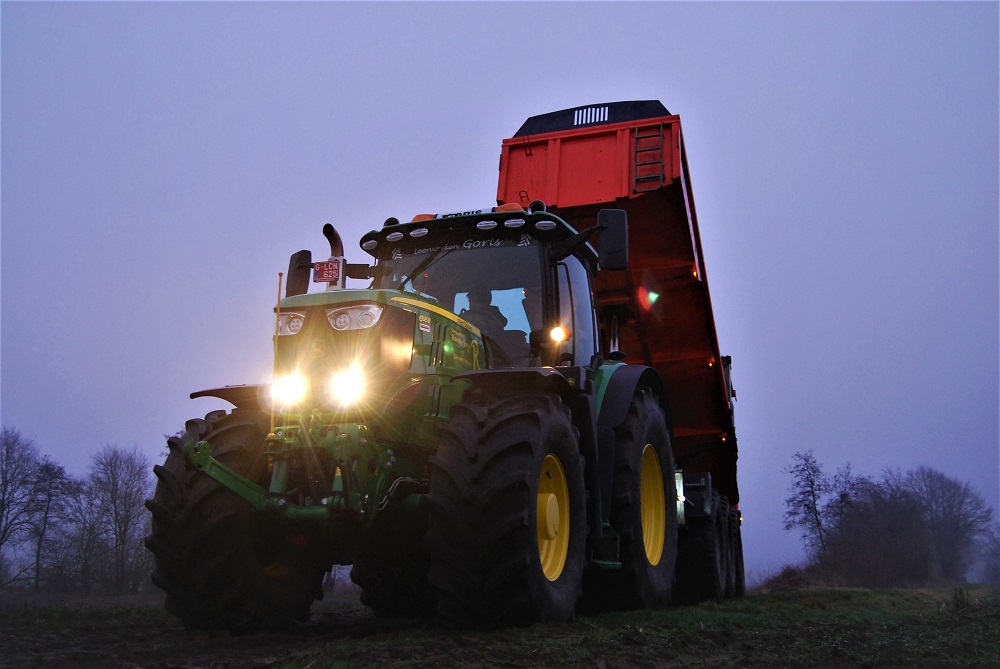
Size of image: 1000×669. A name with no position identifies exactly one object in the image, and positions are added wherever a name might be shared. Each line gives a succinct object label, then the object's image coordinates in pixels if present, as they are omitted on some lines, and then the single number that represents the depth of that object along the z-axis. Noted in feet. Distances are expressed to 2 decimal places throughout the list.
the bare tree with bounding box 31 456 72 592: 74.08
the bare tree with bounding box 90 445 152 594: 71.20
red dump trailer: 25.96
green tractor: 14.20
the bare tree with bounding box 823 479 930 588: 86.74
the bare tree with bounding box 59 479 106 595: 66.90
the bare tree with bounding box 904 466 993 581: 130.00
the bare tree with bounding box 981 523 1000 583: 136.98
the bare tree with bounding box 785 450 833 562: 109.81
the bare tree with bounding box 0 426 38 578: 75.72
